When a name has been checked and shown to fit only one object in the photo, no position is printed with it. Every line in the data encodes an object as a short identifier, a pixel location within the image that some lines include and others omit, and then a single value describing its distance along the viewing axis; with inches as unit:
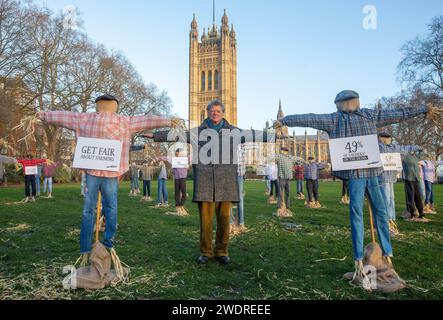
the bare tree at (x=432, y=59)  1070.4
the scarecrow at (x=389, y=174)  309.4
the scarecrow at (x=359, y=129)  167.8
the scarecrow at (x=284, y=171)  439.1
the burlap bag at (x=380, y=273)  149.1
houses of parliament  3961.6
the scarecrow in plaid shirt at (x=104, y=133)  168.4
